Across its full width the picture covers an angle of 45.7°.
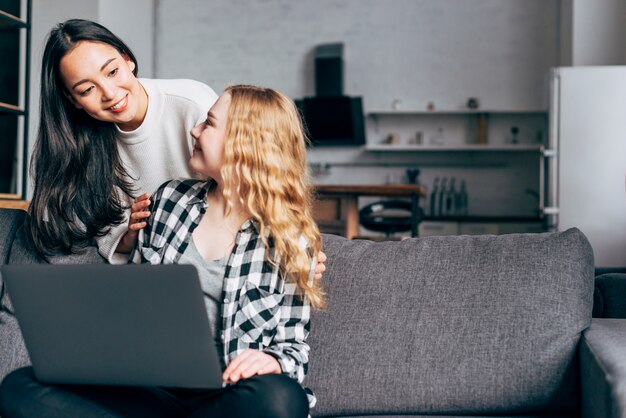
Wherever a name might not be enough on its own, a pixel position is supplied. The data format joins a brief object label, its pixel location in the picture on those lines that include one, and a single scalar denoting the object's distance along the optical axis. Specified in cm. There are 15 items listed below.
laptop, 116
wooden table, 532
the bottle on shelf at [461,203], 766
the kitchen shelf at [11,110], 414
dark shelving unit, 557
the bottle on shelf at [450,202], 765
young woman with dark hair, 185
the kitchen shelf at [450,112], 752
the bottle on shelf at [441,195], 762
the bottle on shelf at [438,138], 781
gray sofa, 161
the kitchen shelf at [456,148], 742
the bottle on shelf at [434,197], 762
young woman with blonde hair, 144
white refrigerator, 491
